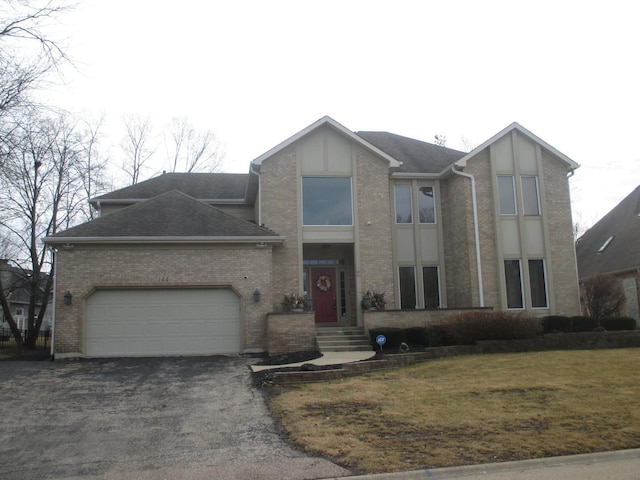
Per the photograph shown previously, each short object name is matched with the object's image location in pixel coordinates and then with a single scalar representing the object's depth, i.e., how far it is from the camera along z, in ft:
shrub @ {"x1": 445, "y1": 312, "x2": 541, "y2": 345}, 50.01
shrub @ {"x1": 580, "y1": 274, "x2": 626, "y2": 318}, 64.95
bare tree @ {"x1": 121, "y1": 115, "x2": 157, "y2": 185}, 121.60
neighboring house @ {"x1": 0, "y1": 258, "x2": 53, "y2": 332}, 133.26
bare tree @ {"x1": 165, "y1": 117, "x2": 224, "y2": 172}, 129.34
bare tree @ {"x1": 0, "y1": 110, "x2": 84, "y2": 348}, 76.33
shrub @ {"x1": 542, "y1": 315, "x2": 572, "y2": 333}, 58.08
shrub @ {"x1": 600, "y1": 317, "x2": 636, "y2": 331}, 59.06
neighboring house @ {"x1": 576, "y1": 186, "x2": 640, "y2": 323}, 80.23
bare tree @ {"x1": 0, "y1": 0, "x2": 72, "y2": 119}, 36.06
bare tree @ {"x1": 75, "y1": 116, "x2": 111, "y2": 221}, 88.17
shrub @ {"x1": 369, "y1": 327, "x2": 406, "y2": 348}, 53.88
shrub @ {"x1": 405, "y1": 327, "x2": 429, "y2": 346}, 53.98
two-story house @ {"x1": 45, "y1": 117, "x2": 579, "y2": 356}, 55.21
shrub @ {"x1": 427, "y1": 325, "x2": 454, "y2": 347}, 51.88
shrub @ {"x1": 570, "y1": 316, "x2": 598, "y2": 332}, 58.44
